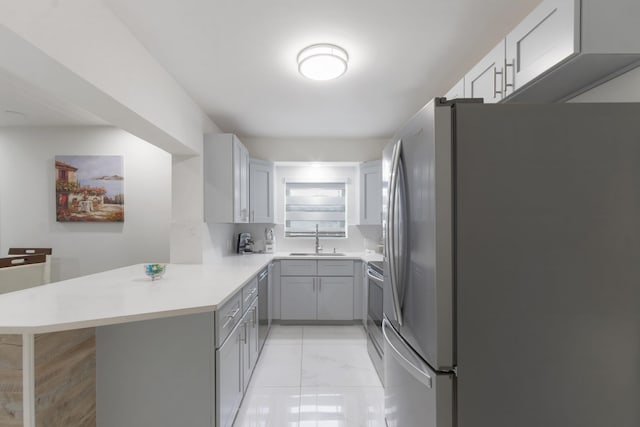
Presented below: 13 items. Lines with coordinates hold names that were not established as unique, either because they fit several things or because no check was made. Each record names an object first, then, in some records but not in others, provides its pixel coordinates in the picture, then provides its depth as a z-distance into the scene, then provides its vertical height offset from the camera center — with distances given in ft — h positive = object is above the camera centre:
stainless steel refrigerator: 3.54 -0.60
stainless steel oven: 8.07 -3.02
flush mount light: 6.12 +3.35
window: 14.69 +0.37
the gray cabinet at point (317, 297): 12.39 -3.44
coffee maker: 13.25 -1.26
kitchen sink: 13.64 -1.78
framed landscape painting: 11.30 +1.08
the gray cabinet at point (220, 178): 9.87 +1.31
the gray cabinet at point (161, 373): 5.04 -2.71
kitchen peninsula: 3.94 -2.27
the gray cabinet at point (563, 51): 3.71 +2.32
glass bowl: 6.96 -1.29
